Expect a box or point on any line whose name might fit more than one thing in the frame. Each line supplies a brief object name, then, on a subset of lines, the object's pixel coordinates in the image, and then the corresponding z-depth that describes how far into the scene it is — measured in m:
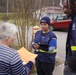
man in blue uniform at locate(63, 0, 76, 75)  1.60
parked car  11.12
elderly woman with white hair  1.37
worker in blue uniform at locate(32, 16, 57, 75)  2.45
